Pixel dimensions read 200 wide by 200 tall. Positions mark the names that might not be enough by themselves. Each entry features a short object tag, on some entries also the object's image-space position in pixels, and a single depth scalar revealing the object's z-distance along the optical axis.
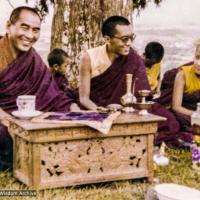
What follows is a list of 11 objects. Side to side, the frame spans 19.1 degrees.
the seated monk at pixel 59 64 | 6.58
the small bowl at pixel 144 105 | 4.39
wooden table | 3.94
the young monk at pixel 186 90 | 5.55
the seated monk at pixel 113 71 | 5.28
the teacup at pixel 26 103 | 4.16
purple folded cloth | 4.12
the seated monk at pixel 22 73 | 4.57
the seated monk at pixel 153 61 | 7.70
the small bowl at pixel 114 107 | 4.46
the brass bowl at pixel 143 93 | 4.40
